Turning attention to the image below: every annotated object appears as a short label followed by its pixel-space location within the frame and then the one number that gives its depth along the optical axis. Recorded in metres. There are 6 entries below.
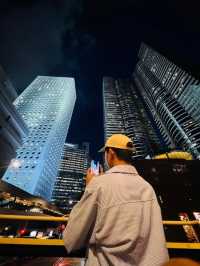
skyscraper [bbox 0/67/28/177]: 29.34
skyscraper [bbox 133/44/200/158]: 78.81
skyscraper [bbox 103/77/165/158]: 97.96
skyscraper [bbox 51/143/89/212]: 145.62
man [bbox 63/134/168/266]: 1.23
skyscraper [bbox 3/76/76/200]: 83.99
